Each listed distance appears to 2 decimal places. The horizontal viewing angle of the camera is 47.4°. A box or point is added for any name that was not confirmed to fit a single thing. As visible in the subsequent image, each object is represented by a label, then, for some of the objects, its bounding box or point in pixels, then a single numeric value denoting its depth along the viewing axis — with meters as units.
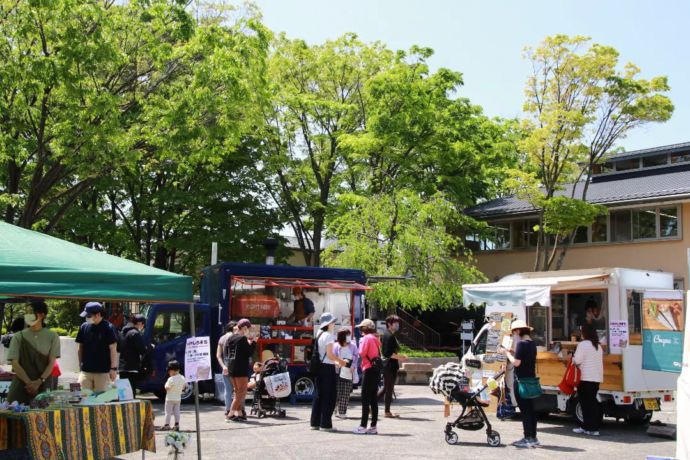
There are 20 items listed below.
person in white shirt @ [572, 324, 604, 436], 12.19
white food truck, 12.83
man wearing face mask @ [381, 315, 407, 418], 14.25
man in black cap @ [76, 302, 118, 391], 10.21
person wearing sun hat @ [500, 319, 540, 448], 11.10
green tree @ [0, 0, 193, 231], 15.97
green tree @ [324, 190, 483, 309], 25.00
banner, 12.09
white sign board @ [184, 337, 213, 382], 9.50
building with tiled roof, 28.59
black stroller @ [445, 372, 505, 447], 11.16
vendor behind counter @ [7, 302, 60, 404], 9.12
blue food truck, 16.19
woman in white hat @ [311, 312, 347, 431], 12.06
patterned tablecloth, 7.39
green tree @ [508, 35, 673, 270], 25.69
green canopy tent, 7.25
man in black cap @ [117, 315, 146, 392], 13.62
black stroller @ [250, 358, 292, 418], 13.77
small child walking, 11.74
